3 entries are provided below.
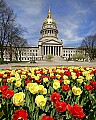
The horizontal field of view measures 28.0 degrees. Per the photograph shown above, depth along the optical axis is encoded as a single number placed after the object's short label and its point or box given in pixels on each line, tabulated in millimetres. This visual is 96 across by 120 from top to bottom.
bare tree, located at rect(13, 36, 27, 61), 36500
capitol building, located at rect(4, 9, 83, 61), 109688
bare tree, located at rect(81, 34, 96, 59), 73912
